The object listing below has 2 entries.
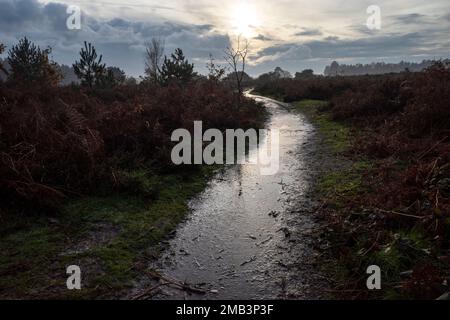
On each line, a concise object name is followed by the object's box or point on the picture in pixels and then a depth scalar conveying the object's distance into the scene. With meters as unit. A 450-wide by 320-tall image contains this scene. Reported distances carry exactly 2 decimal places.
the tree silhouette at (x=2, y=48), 15.89
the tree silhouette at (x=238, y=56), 24.48
